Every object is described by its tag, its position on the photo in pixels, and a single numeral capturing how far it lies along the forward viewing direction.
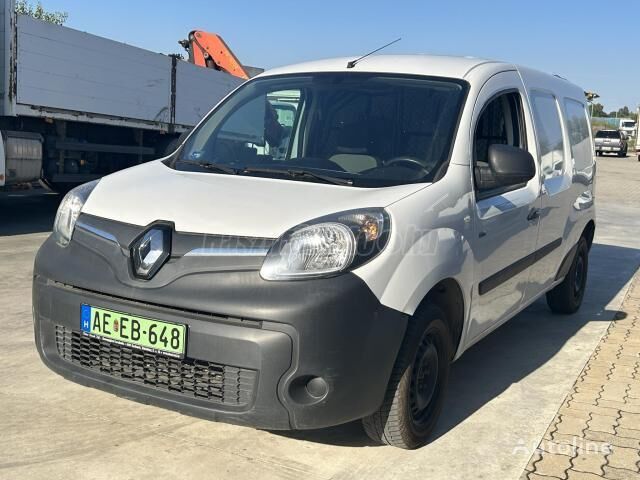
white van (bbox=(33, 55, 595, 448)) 2.71
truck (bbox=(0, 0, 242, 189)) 9.10
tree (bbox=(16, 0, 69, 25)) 37.72
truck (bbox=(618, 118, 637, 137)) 57.63
